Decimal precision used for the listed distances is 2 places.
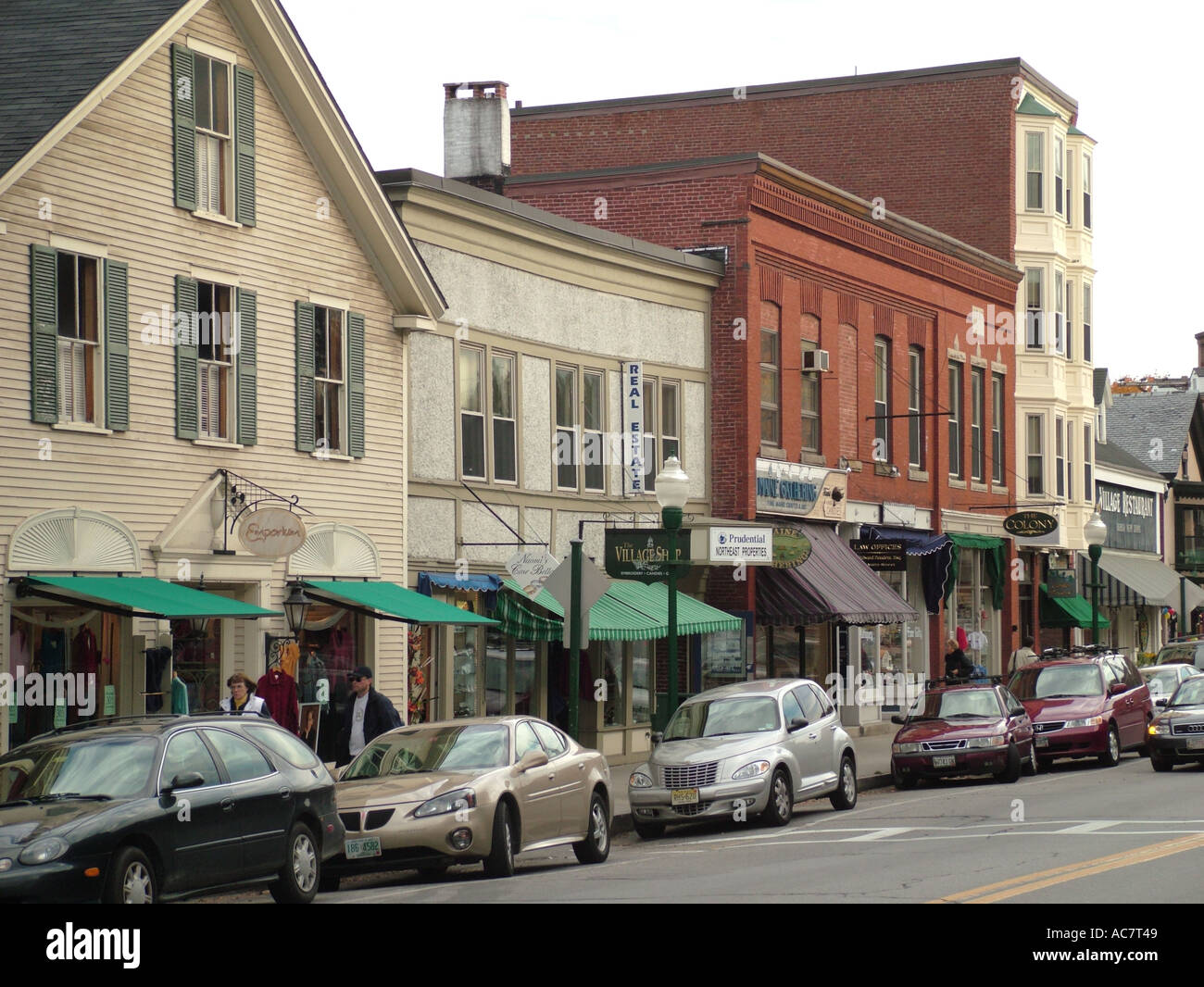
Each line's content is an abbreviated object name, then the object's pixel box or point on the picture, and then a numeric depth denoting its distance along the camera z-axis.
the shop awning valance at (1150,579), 55.84
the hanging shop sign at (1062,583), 45.00
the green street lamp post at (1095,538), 39.59
